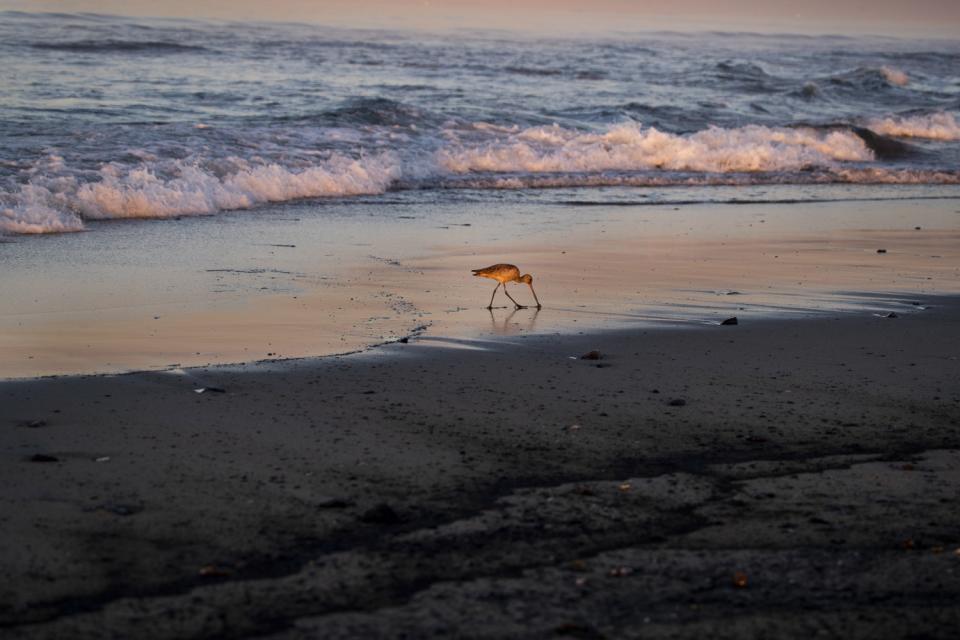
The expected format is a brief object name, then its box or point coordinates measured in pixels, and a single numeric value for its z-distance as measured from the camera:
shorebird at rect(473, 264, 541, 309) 17.36
